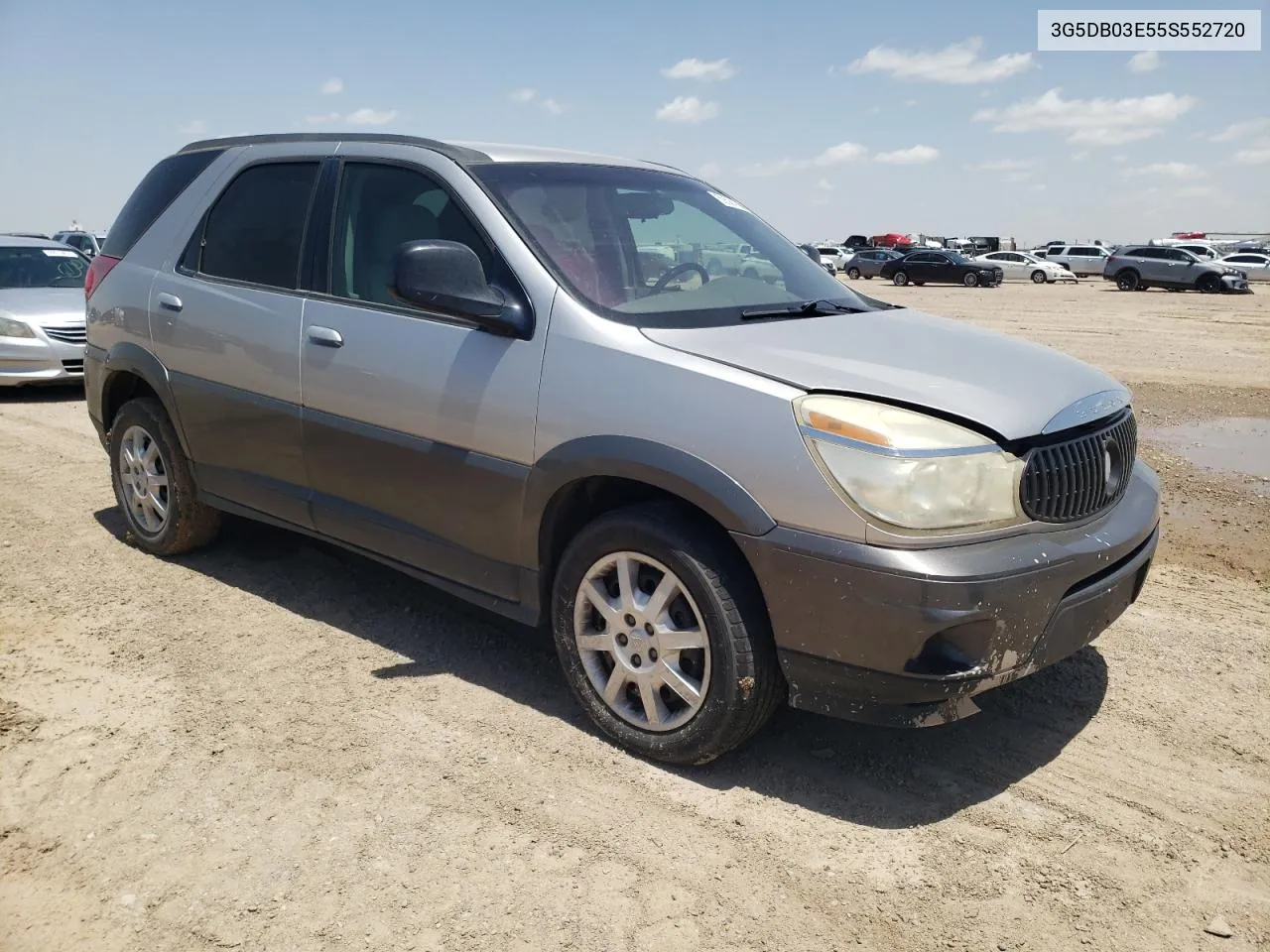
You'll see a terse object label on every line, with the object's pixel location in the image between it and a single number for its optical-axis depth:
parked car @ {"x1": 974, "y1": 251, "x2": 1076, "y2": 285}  44.25
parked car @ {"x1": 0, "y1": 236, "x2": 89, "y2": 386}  10.23
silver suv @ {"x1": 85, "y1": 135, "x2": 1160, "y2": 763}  2.85
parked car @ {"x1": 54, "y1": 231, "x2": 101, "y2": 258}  25.62
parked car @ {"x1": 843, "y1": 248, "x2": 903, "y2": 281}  45.84
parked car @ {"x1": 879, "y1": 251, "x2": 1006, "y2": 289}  40.12
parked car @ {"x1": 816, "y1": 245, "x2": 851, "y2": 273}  53.67
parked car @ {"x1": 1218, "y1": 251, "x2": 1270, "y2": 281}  46.09
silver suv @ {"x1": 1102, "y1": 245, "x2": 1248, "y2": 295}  33.78
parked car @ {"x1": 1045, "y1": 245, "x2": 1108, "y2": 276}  49.38
